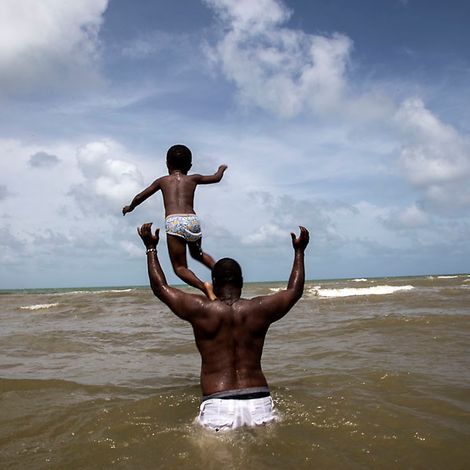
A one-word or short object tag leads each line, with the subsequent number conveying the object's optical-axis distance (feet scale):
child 17.74
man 12.42
